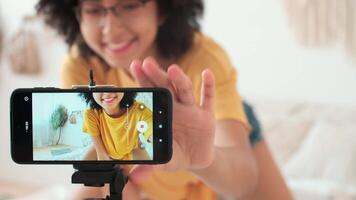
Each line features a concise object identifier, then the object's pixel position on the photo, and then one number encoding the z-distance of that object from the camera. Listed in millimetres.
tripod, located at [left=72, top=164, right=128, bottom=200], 435
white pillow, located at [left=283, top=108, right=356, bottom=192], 1164
